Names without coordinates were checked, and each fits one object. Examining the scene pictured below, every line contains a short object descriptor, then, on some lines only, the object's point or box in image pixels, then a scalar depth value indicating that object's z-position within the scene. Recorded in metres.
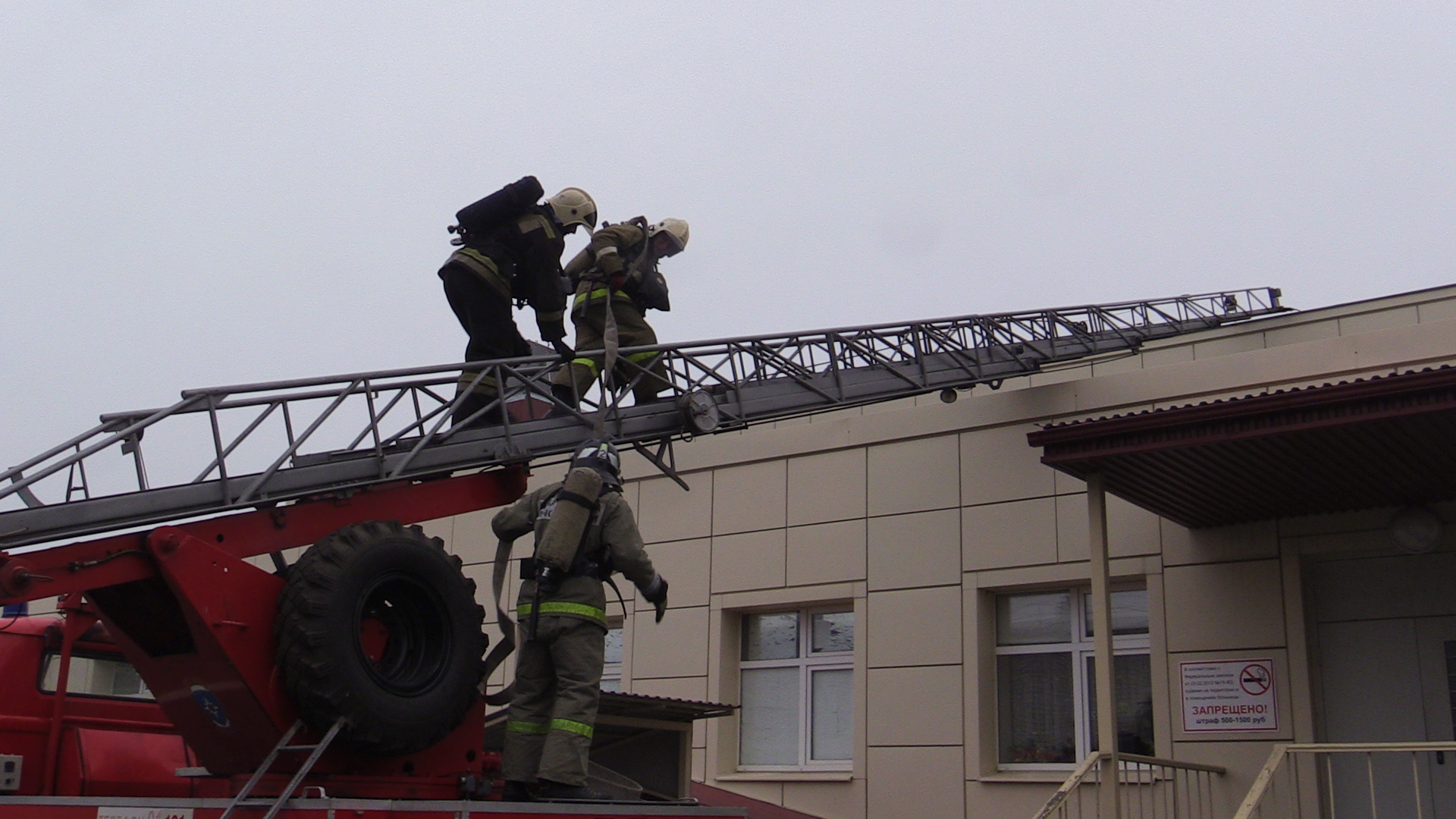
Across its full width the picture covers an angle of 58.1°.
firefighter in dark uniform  7.07
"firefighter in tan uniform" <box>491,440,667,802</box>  5.50
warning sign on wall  8.45
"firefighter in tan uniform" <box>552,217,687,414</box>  7.81
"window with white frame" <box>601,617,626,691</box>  11.96
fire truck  4.93
